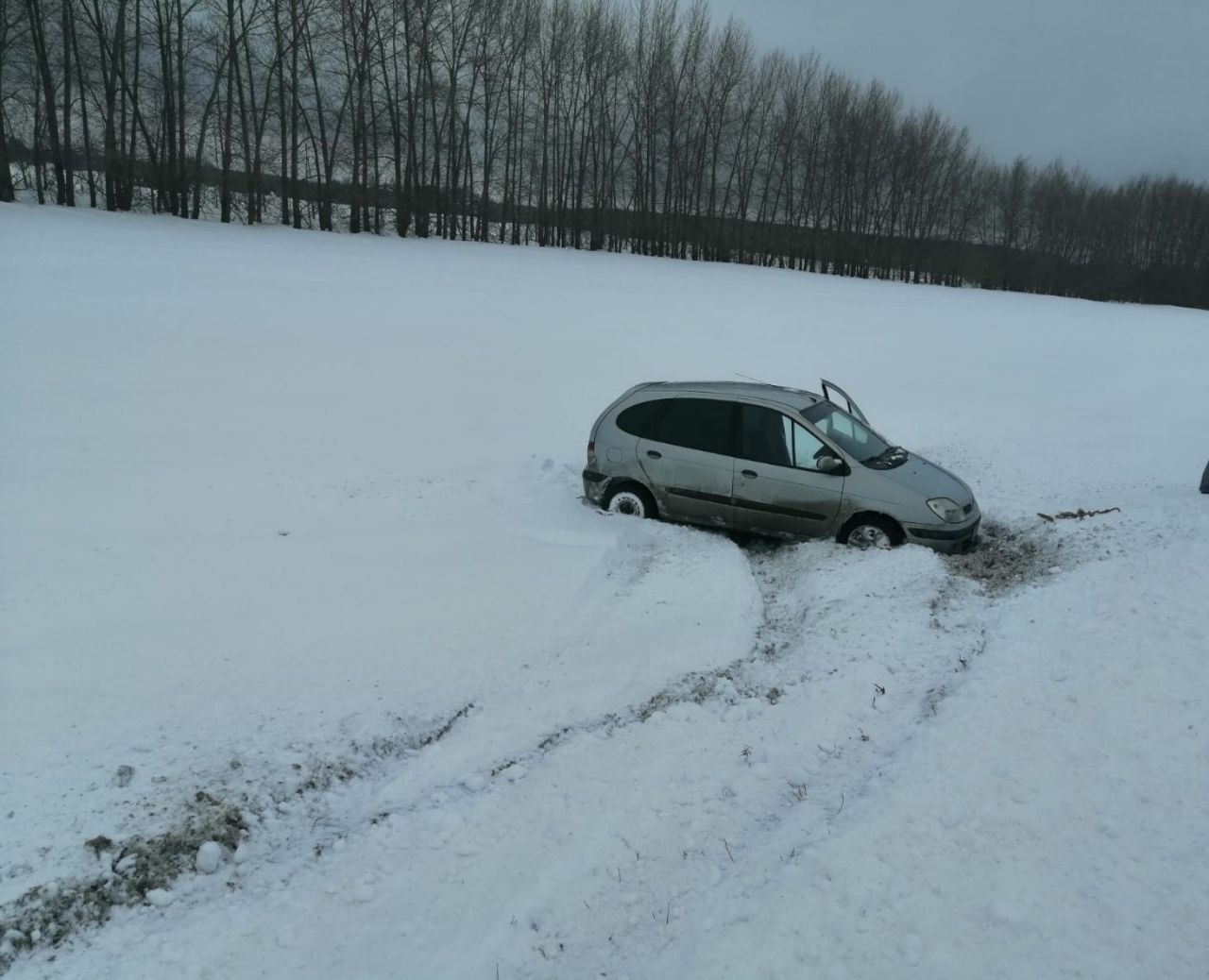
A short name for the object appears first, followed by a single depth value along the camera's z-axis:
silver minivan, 7.85
